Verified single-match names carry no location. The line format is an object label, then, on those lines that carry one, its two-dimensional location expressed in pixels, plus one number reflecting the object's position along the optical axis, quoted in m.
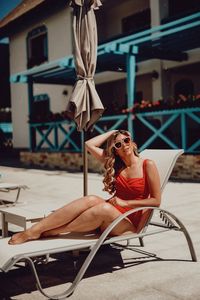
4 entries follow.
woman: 3.37
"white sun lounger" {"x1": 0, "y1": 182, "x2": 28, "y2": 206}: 6.78
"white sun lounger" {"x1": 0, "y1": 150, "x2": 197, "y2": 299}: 2.87
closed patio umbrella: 4.90
